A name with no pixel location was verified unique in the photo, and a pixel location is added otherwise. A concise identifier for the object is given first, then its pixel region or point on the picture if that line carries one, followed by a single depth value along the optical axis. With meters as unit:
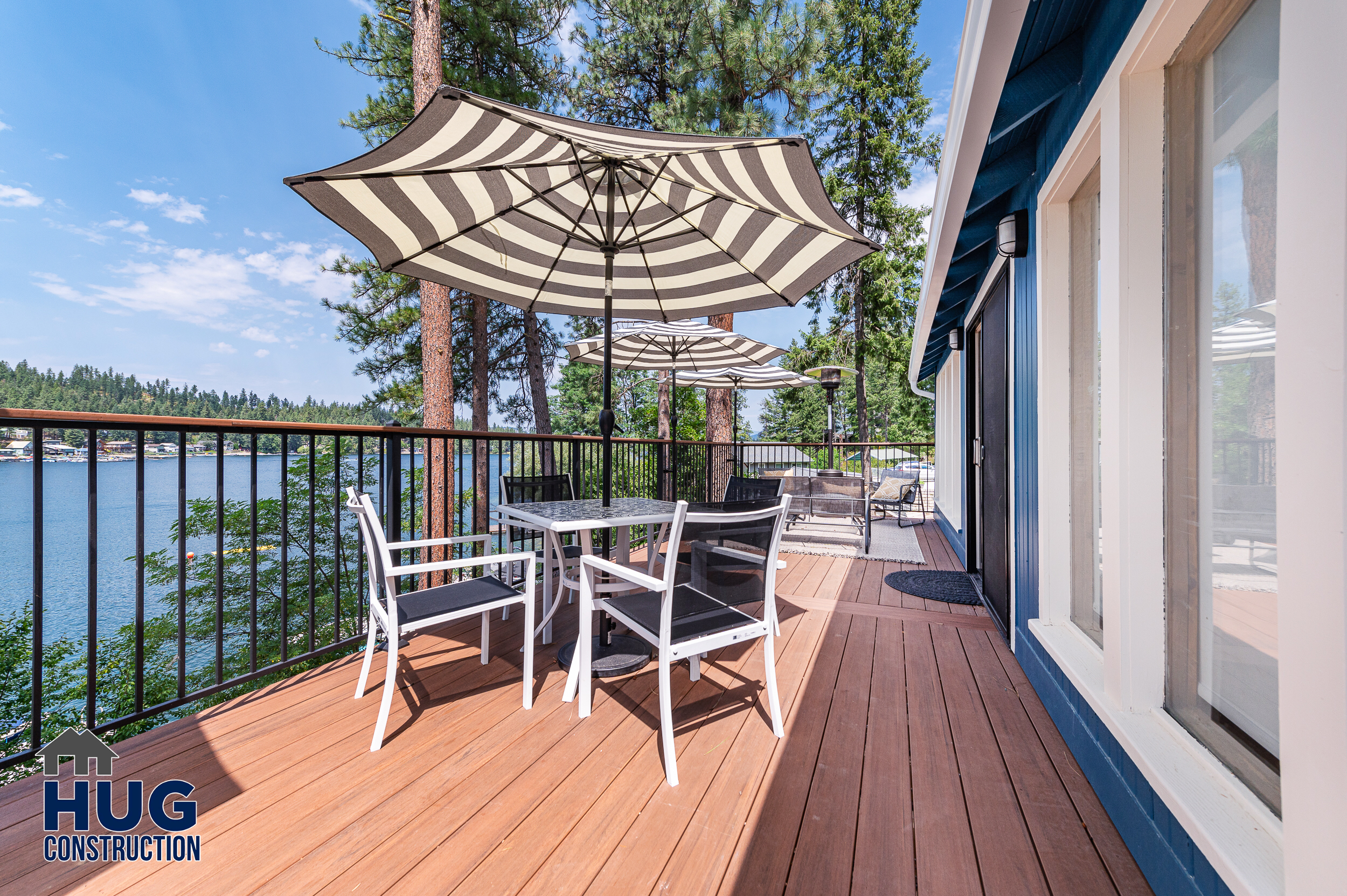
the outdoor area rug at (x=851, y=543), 5.41
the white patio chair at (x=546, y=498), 2.75
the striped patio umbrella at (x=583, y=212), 1.94
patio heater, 7.50
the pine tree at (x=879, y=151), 12.21
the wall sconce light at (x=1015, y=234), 2.60
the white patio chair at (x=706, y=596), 1.84
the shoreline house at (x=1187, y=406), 0.81
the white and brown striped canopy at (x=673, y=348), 4.31
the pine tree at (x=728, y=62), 8.14
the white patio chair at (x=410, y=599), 1.90
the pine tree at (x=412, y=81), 7.43
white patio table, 2.32
